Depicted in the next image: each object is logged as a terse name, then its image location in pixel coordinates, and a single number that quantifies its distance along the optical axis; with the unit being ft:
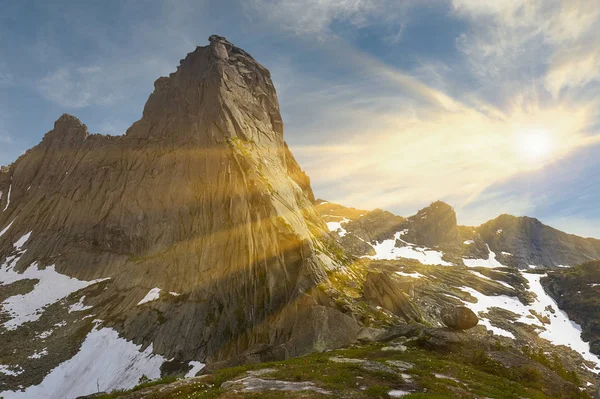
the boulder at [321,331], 157.62
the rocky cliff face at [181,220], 269.64
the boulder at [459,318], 139.33
